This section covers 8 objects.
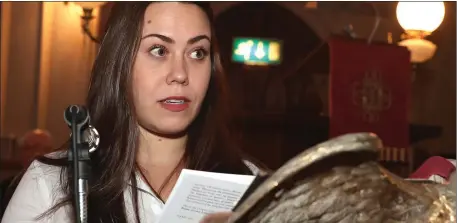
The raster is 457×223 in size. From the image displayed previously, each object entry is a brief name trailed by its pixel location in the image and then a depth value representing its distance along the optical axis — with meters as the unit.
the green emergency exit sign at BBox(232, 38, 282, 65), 6.01
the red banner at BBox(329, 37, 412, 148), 3.76
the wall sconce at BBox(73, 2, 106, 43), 3.77
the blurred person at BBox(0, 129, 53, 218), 3.70
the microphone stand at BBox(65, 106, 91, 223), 0.95
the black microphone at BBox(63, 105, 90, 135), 0.96
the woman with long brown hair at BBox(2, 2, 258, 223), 1.26
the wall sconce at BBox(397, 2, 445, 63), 3.93
